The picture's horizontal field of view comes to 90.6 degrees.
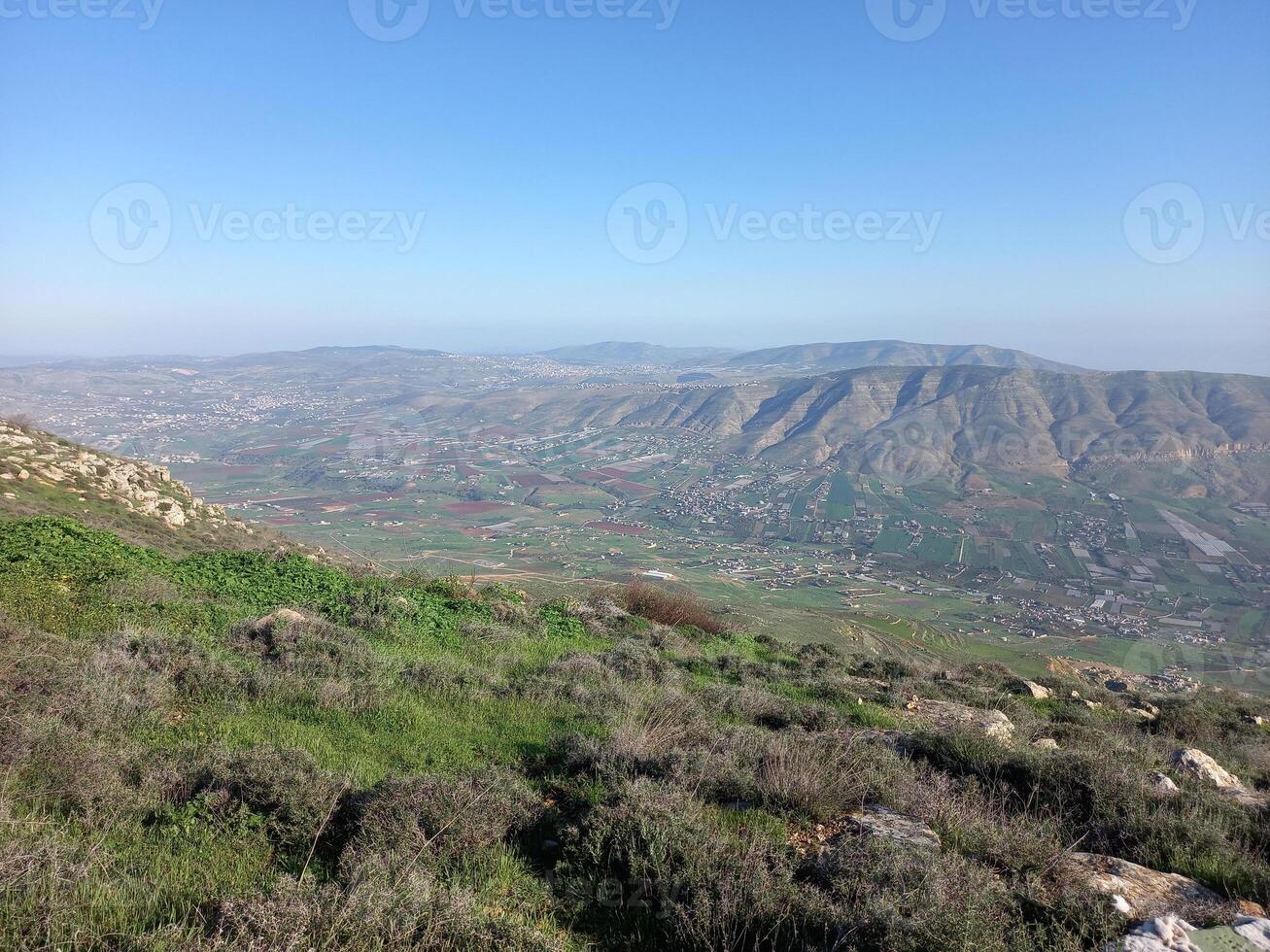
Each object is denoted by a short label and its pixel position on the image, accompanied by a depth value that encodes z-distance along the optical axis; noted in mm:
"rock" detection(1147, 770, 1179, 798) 5008
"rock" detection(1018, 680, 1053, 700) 11520
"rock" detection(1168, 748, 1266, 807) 6049
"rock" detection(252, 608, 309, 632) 7812
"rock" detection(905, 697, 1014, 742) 7188
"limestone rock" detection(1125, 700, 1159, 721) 10508
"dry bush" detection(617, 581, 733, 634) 15297
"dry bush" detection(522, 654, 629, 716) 6977
